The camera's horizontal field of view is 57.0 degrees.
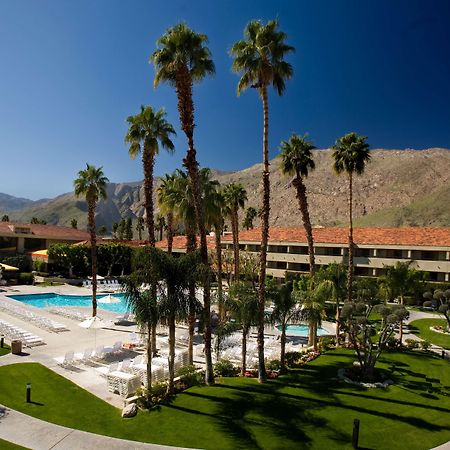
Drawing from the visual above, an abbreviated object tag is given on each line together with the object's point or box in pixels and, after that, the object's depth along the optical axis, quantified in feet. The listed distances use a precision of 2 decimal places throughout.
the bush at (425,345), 91.81
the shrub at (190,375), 63.72
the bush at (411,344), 93.39
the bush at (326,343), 90.23
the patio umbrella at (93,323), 88.12
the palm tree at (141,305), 55.55
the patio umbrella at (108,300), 115.20
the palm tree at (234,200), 124.98
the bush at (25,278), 180.56
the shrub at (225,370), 70.38
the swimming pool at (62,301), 146.72
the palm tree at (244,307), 67.31
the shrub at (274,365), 73.67
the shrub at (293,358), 76.89
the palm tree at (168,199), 74.43
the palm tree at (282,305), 70.79
